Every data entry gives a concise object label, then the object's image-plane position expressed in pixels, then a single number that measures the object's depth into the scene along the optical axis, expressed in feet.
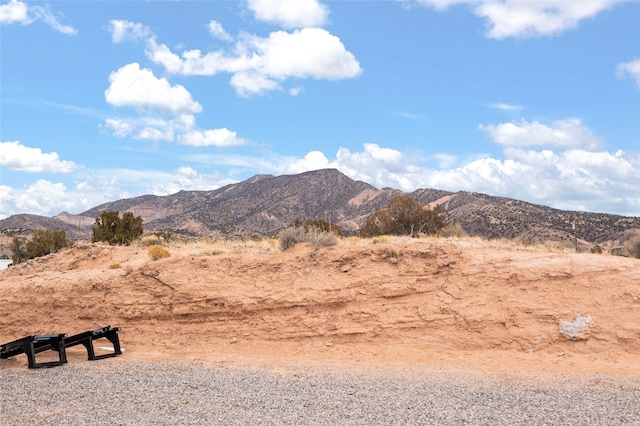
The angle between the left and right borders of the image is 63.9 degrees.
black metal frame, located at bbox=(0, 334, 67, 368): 36.24
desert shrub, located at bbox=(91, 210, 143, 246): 100.89
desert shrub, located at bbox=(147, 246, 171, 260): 53.78
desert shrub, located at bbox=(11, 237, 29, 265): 151.50
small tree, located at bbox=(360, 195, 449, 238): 97.86
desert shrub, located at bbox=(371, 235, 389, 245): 55.37
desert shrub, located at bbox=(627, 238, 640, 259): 69.00
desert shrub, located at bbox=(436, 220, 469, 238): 75.93
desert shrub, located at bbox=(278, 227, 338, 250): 49.98
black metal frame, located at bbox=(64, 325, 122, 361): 38.22
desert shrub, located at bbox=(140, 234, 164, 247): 73.26
